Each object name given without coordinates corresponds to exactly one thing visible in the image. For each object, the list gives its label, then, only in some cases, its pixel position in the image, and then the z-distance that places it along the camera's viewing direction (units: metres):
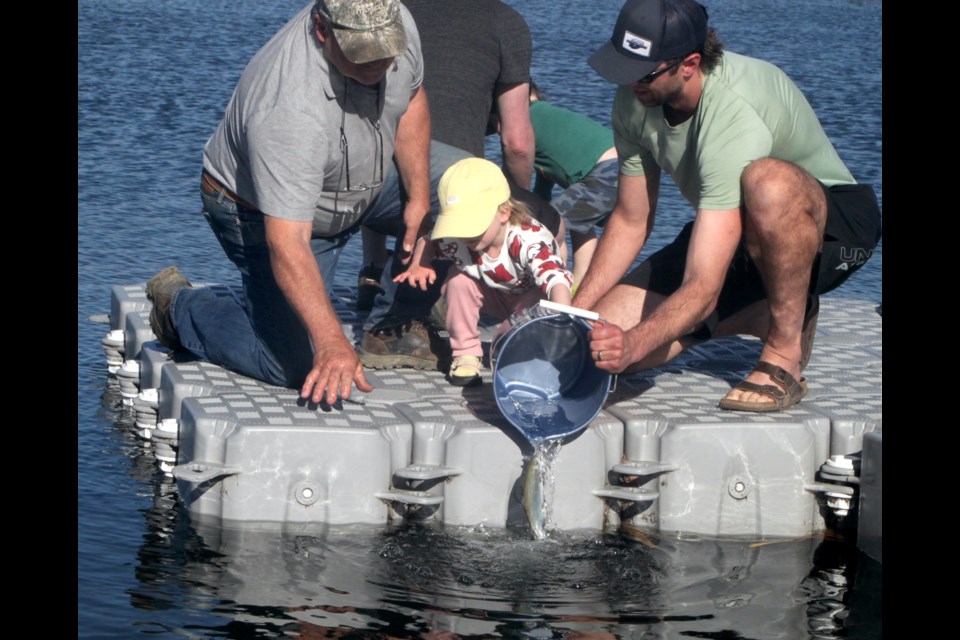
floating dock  8.66
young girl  9.41
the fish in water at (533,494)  8.57
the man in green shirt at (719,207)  8.87
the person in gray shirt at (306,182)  8.62
